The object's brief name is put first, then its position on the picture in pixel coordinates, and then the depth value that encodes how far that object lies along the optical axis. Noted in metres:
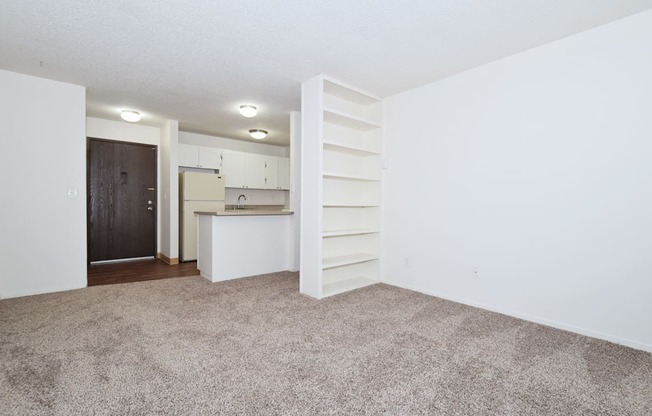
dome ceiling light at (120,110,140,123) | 4.83
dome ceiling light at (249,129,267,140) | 6.05
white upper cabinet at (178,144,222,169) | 5.89
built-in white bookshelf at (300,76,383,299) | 3.52
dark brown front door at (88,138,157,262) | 5.42
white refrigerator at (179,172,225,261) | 5.69
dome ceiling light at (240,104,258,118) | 4.61
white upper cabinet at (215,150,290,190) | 6.52
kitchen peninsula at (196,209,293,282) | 4.24
